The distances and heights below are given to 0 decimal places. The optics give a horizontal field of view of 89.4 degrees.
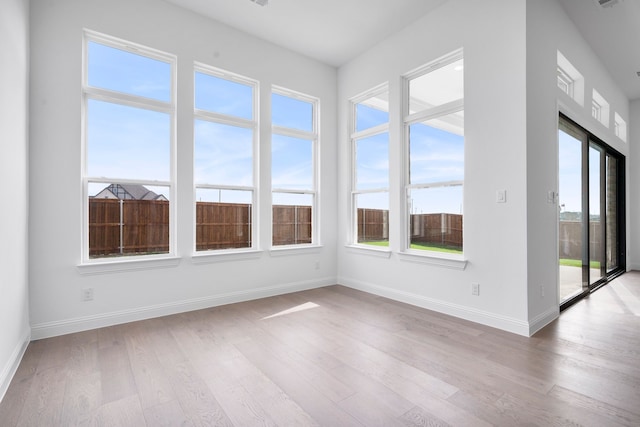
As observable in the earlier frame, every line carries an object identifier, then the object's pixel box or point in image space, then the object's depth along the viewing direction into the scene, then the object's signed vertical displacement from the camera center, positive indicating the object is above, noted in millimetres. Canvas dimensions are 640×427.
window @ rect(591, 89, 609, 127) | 4547 +1592
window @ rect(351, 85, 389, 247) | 4324 +674
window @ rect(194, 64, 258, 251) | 3779 +695
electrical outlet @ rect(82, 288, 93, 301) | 2997 -732
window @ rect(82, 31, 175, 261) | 3141 +688
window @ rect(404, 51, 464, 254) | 3479 +685
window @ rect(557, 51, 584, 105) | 3672 +1647
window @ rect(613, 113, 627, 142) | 5473 +1552
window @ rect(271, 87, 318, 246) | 4406 +682
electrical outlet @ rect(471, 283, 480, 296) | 3193 -735
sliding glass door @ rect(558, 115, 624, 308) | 3654 +39
